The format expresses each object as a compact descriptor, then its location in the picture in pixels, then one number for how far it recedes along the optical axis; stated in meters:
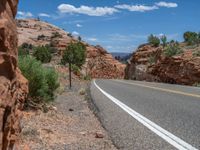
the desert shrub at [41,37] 120.39
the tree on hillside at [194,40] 50.53
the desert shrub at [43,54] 72.50
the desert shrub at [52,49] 98.75
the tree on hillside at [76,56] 43.82
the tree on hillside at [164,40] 63.54
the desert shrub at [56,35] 122.81
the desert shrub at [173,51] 44.08
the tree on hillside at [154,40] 72.44
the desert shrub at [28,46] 101.44
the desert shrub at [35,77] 15.07
